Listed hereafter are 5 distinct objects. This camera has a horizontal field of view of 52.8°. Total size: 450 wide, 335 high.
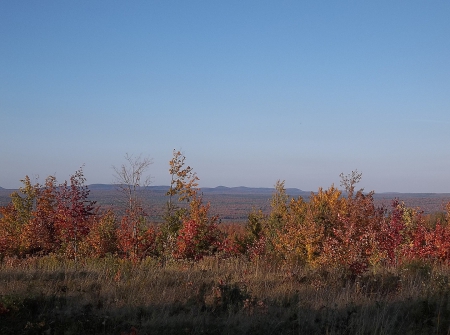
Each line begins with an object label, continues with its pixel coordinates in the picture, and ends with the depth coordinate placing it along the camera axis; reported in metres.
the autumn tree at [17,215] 25.11
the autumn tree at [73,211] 15.83
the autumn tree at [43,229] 21.66
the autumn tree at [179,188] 26.55
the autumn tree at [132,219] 16.83
